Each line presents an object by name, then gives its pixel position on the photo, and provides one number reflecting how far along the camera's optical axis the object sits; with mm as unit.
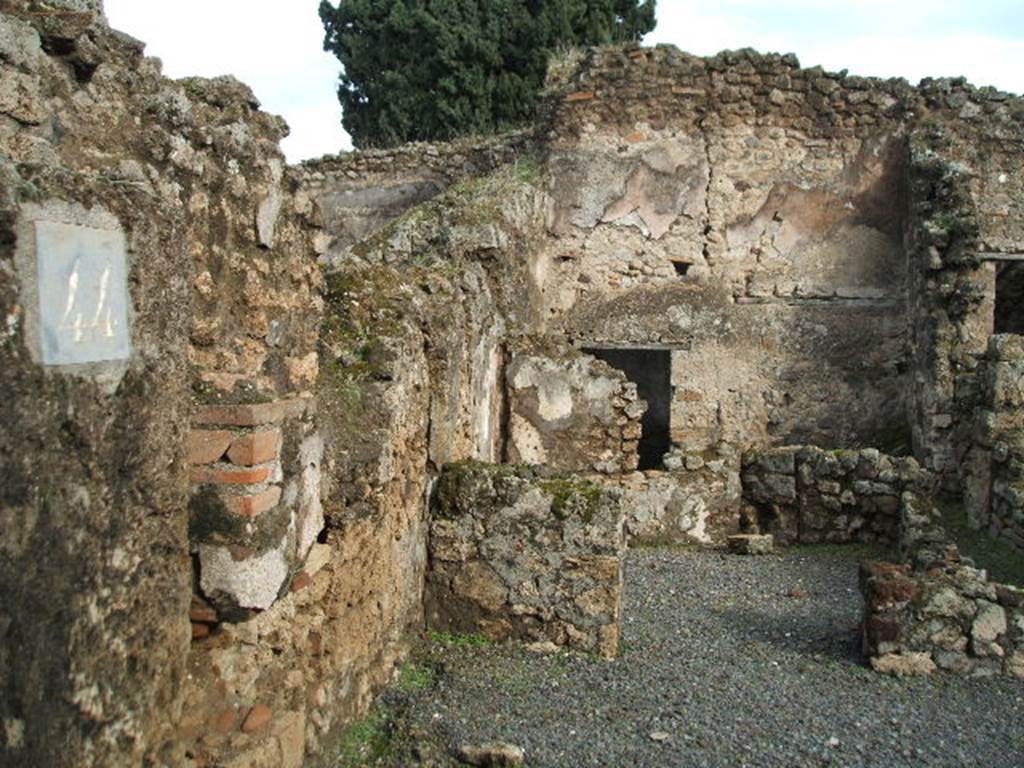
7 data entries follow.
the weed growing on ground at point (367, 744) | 3789
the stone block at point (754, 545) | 7516
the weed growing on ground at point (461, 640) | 4969
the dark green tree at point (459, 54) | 16781
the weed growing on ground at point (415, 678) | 4504
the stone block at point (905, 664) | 4957
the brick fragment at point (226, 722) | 2988
